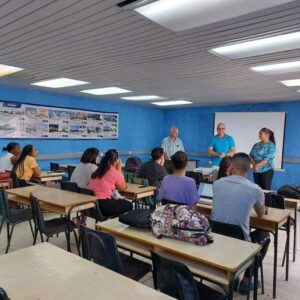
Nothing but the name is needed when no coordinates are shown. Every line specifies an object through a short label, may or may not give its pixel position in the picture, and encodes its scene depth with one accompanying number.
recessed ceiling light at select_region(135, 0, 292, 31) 1.93
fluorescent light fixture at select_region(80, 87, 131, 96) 5.86
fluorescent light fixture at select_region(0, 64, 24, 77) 4.26
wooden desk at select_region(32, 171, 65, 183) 4.95
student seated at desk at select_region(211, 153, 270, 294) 2.30
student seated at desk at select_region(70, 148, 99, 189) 3.94
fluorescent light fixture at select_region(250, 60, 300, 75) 3.57
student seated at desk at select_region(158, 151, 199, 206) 2.89
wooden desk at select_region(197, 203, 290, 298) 2.55
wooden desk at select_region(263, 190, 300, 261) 3.42
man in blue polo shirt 5.50
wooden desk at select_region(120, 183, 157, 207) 3.86
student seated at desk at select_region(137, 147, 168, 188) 4.52
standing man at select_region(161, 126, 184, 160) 6.81
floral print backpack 1.84
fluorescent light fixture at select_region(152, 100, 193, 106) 7.59
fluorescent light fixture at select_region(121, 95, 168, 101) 6.84
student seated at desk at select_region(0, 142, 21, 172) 5.05
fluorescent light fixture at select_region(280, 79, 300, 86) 4.57
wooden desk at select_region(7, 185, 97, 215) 3.01
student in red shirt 3.47
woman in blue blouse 4.72
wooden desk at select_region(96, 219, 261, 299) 1.62
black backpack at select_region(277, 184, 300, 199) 5.21
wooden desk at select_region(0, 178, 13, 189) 4.60
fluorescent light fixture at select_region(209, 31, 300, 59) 2.64
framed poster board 5.93
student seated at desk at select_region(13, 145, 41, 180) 4.63
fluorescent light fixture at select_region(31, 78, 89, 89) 5.12
